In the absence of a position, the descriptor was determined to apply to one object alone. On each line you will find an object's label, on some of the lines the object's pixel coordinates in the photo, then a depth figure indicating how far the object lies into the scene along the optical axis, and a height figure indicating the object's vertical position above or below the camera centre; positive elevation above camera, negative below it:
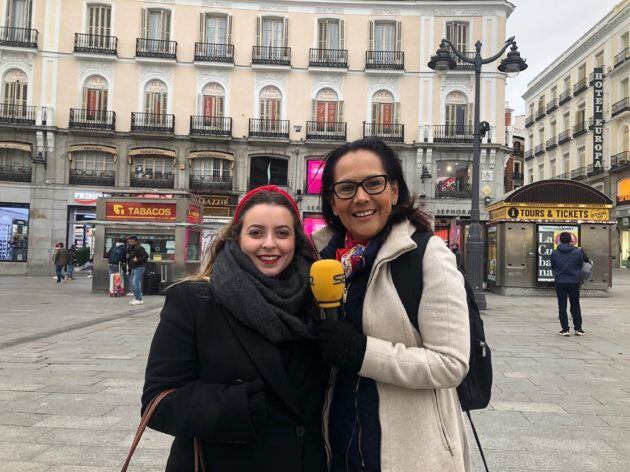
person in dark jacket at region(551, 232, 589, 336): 8.41 -0.42
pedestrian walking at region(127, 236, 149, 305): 12.50 -0.49
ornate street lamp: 12.27 +2.03
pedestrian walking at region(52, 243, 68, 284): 19.41 -0.69
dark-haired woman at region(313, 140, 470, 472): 1.48 -0.31
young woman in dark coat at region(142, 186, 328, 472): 1.49 -0.42
